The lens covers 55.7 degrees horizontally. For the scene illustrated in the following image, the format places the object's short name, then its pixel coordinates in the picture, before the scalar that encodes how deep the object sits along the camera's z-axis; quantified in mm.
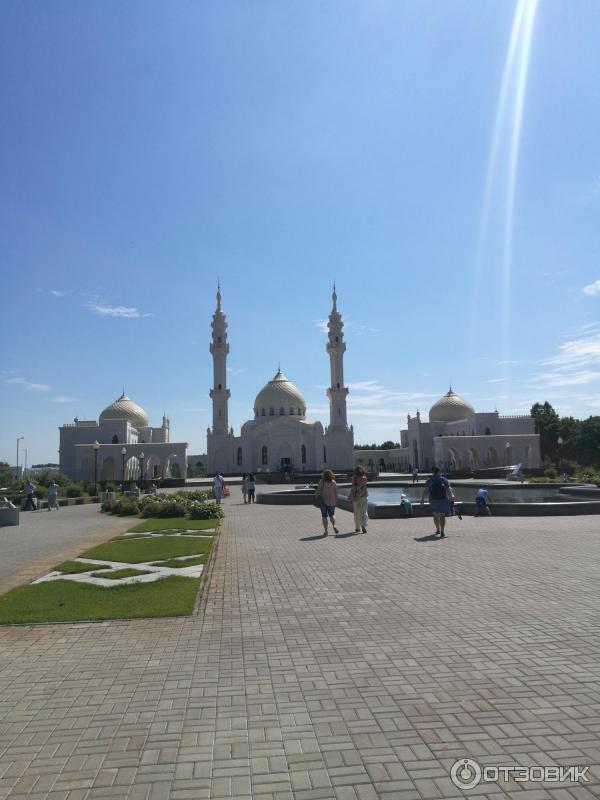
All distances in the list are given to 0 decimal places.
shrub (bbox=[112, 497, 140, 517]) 22078
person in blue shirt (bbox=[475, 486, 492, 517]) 17234
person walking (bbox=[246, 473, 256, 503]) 24859
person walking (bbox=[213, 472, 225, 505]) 25419
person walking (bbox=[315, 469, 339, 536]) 13922
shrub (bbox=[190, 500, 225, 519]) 18516
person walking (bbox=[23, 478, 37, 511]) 25152
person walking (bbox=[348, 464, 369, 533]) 13984
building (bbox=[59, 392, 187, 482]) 57562
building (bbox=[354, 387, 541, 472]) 60500
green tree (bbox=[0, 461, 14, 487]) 63081
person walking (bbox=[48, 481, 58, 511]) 25003
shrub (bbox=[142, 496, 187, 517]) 20078
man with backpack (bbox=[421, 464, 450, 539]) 12750
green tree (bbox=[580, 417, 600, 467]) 68281
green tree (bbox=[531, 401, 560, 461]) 76938
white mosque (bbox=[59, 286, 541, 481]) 59219
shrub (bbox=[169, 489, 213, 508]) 21056
